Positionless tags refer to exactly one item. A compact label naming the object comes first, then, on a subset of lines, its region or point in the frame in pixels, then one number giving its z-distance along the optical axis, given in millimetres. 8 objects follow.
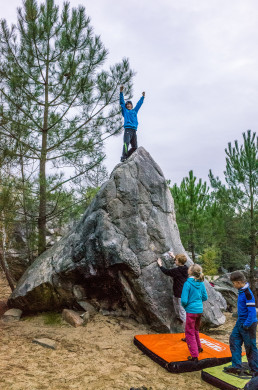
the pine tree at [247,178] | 10883
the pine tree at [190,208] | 12016
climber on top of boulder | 7578
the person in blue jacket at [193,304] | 4359
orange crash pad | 4273
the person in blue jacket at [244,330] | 3936
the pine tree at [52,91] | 7523
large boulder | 6051
